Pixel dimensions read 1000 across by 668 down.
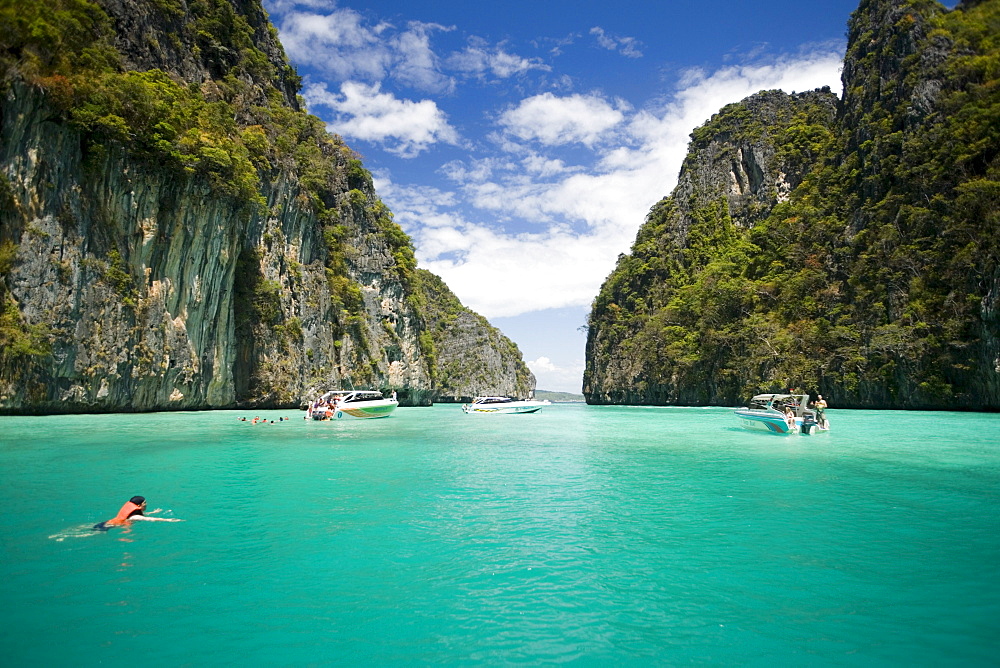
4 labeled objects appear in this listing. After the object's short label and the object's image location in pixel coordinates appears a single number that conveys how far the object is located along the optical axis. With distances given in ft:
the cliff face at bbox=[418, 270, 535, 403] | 353.72
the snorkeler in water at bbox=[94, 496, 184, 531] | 26.63
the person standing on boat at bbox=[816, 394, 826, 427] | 80.02
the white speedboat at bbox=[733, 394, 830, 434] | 78.33
